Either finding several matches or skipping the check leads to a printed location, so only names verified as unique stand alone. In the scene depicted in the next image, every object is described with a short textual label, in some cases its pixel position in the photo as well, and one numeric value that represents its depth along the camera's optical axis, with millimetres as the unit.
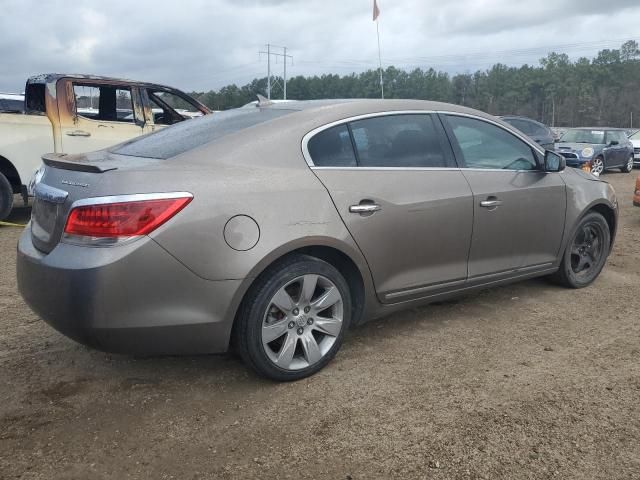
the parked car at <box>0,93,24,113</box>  12141
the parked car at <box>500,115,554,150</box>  13508
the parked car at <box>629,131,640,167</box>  18906
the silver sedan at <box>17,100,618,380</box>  2619
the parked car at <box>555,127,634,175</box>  15408
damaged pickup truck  7262
